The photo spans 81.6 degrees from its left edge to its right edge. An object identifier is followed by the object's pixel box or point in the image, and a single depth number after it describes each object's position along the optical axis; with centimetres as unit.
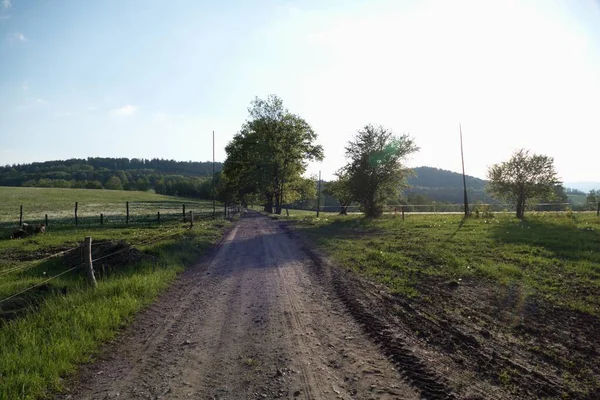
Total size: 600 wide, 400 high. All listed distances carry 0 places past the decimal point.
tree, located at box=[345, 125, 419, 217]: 3297
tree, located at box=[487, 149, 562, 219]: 3037
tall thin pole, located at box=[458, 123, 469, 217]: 3253
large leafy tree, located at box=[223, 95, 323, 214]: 4381
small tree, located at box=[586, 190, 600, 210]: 3842
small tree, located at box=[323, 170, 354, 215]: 3434
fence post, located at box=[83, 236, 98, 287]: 833
